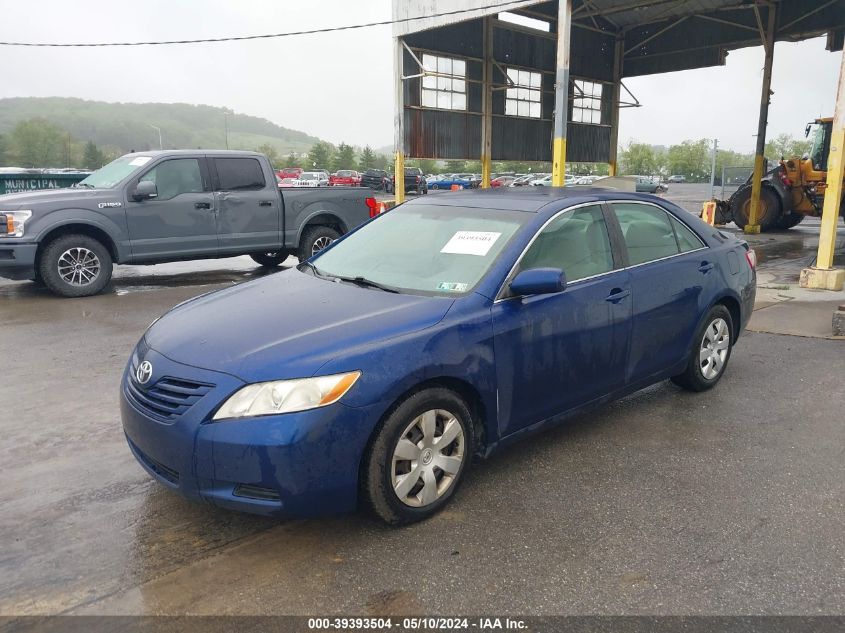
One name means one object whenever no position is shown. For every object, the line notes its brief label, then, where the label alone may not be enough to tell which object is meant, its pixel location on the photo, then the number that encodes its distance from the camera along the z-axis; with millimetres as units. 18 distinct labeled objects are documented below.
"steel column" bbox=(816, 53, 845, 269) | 8766
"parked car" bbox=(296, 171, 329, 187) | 44156
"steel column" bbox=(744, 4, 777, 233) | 16875
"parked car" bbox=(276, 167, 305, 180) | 50250
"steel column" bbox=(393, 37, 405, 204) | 16719
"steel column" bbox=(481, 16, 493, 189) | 18922
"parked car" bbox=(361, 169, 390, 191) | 45000
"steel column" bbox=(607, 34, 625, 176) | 21938
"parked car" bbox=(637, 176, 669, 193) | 47000
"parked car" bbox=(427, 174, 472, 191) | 47656
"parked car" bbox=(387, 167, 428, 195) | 41828
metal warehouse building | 16875
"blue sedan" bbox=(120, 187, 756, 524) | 2758
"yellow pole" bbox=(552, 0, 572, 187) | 12344
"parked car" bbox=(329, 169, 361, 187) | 45375
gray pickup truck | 8492
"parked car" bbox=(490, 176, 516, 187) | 45112
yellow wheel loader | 17141
